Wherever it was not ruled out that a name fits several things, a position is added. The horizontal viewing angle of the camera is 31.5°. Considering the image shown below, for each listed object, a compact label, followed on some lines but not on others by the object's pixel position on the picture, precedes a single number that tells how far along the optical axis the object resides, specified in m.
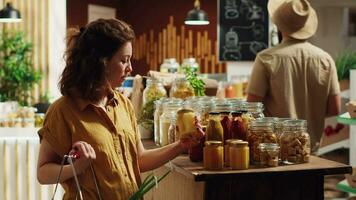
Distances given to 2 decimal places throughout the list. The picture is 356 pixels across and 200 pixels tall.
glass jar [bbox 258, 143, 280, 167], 2.40
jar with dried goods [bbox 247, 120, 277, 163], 2.45
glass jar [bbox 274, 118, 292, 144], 2.51
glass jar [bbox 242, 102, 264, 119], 2.68
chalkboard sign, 9.40
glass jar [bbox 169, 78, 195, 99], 3.53
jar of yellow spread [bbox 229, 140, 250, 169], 2.33
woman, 2.17
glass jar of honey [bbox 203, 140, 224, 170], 2.34
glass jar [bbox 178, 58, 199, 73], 7.41
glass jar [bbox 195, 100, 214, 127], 2.73
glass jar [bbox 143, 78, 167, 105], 3.58
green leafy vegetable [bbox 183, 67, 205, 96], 3.63
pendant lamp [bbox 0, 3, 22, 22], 7.10
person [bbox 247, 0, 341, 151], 3.90
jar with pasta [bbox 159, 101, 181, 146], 3.04
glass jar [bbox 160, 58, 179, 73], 7.86
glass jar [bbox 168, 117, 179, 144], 2.84
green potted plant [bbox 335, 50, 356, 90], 7.12
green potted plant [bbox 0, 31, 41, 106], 7.91
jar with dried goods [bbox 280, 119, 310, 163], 2.49
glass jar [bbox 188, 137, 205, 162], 2.58
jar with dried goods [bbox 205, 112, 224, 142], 2.43
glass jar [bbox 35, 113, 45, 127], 5.53
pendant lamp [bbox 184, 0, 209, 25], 8.77
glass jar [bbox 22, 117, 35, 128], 5.38
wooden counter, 2.29
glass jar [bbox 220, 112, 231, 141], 2.51
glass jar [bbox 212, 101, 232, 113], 2.61
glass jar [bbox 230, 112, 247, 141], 2.49
